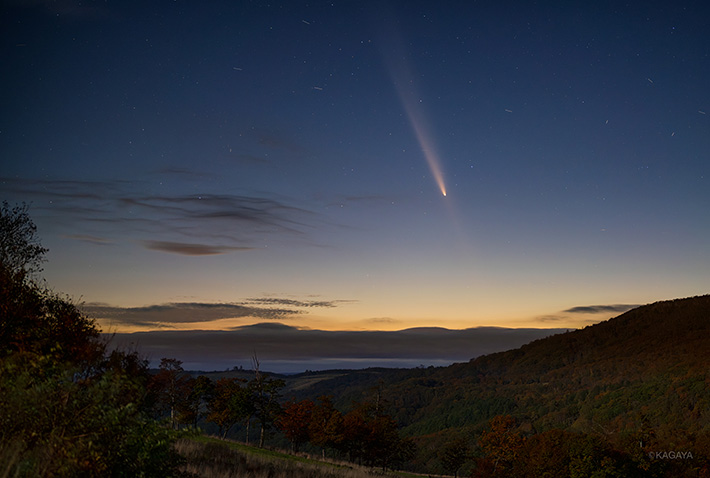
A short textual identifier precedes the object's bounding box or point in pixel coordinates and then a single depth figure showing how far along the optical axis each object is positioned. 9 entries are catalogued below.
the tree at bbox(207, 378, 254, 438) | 72.25
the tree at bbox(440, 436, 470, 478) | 114.88
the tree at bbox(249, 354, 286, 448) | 71.25
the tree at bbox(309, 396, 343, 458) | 78.50
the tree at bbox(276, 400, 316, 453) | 82.88
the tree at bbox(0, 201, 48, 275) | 40.56
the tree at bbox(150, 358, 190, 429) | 74.12
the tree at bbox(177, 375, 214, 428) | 82.19
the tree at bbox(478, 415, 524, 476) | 91.19
